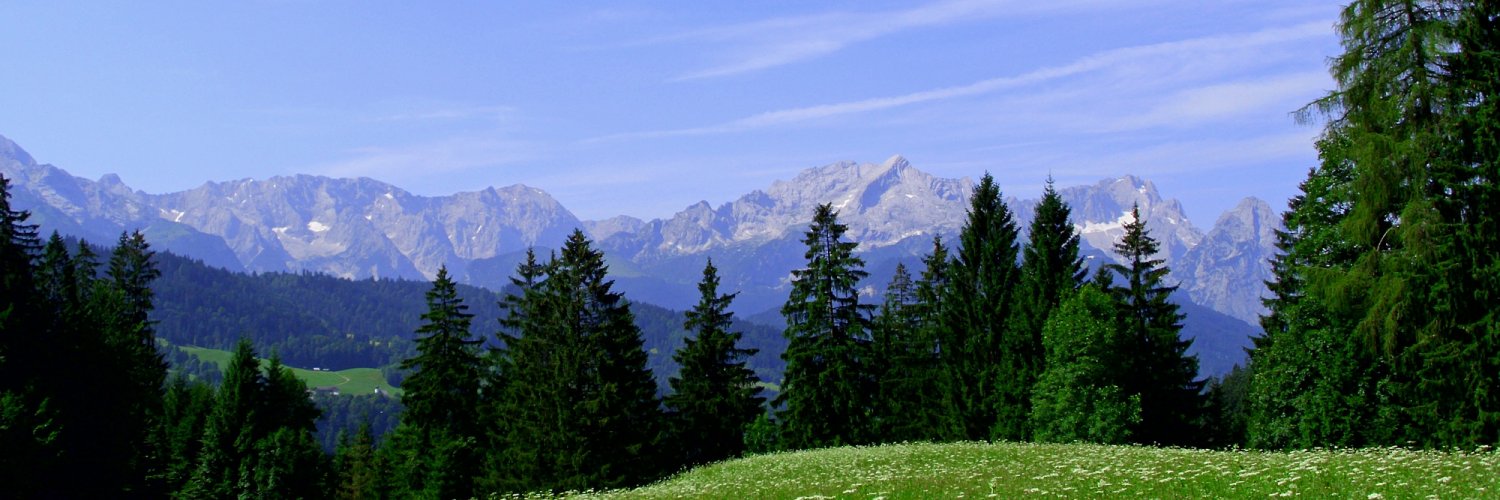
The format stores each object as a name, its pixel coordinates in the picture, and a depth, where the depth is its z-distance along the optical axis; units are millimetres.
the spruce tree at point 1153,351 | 52500
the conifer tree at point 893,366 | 61938
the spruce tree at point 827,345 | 58156
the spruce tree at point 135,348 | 58156
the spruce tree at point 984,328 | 50062
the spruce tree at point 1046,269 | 49031
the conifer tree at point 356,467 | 87981
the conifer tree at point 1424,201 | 24125
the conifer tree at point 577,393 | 45531
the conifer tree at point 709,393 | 65000
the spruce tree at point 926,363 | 59594
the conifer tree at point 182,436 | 65113
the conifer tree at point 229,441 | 60344
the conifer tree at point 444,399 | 59156
